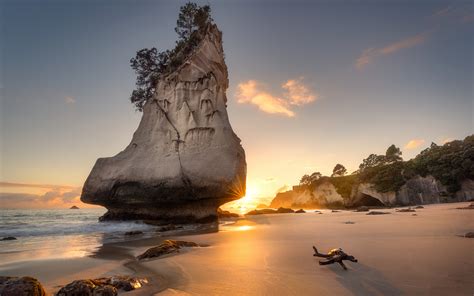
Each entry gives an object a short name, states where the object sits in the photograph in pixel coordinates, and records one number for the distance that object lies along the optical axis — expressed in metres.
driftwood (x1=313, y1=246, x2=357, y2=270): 3.95
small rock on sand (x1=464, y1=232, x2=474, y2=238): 5.84
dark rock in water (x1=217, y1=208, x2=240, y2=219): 24.75
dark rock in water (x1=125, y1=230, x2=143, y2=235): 11.00
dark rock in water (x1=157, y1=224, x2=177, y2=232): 12.62
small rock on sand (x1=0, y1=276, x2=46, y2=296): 2.62
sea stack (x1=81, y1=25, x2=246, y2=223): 16.42
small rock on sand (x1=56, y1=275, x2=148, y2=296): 2.98
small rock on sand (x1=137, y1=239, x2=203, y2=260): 5.64
